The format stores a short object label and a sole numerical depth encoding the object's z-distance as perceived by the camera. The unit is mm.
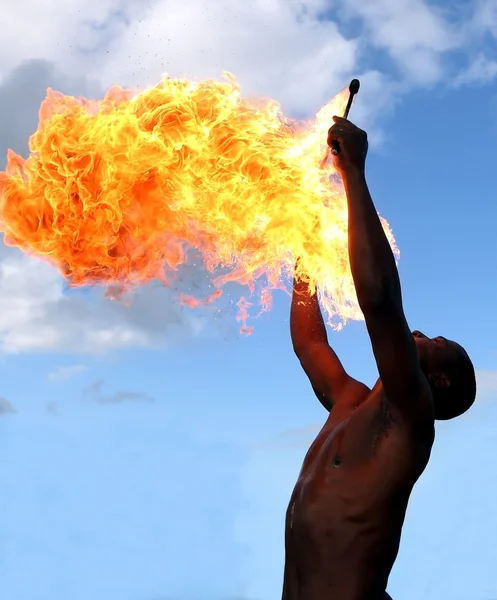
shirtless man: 4316
